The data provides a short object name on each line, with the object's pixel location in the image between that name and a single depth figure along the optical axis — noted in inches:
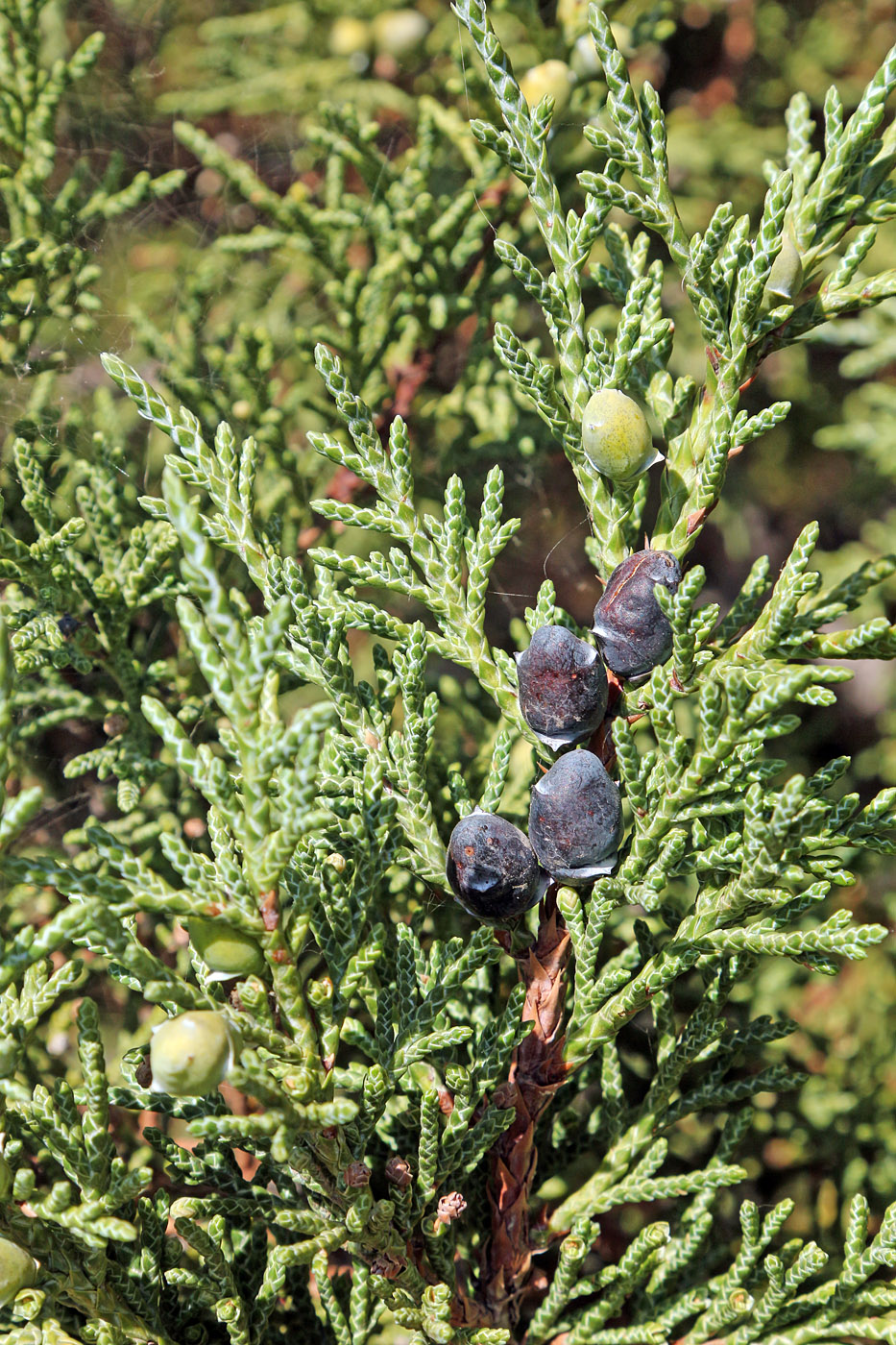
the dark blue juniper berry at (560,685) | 9.5
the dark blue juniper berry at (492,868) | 9.6
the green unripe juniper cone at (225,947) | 9.2
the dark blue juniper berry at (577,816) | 9.5
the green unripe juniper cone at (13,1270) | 9.3
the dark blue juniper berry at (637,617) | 9.6
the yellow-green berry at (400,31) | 13.6
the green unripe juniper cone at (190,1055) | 8.9
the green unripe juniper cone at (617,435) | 9.6
